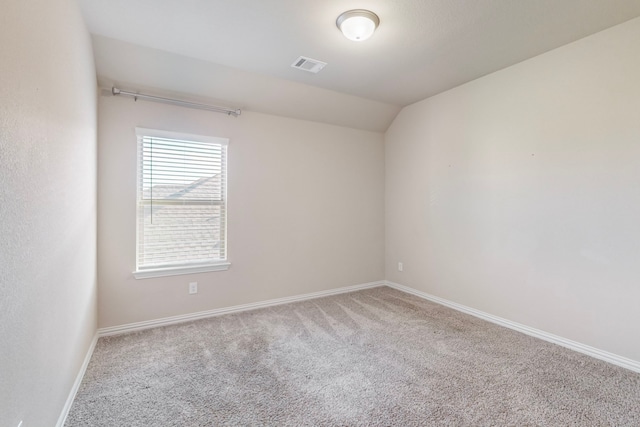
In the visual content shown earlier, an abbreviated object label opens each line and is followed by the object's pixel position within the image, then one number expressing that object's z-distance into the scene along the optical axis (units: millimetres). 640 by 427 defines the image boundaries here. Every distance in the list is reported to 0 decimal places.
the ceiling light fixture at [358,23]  2152
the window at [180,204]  3018
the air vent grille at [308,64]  2844
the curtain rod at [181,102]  2809
